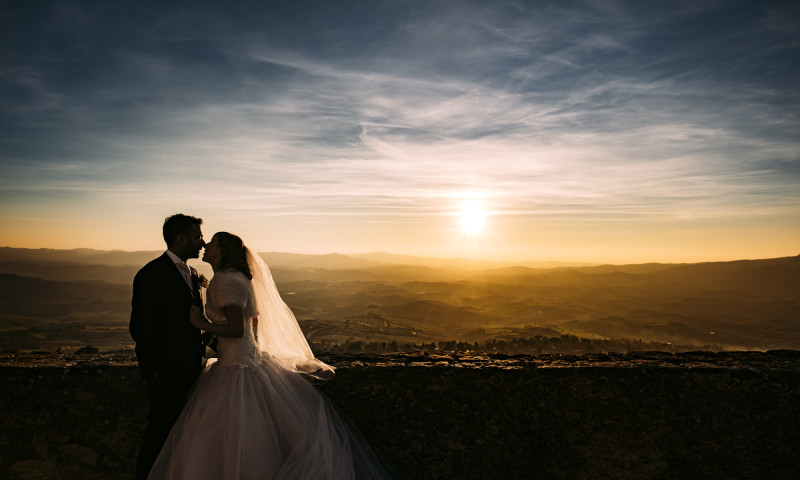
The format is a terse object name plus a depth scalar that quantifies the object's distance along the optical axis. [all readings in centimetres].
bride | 367
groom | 386
